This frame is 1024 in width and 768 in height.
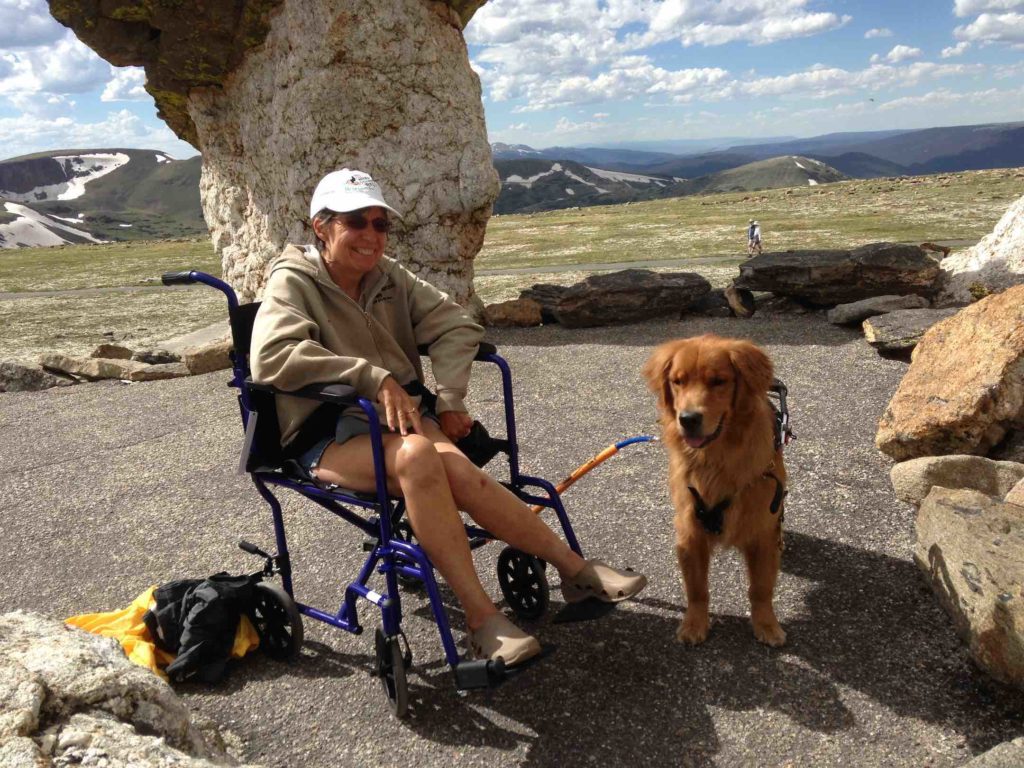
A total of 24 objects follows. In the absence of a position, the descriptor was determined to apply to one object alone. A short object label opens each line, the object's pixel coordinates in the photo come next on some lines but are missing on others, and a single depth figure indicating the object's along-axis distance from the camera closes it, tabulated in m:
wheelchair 3.40
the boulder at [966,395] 5.71
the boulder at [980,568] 3.25
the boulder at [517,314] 12.05
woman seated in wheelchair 3.47
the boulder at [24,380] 11.12
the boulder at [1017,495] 4.46
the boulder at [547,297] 12.07
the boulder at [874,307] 9.92
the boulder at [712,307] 11.65
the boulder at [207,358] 11.16
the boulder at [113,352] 12.40
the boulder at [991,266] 10.02
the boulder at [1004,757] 2.58
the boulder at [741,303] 11.38
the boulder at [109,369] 11.11
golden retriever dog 3.59
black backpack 3.89
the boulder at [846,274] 10.60
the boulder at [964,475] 5.04
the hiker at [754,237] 23.89
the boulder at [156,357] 12.28
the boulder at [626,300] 11.54
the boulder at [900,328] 8.62
